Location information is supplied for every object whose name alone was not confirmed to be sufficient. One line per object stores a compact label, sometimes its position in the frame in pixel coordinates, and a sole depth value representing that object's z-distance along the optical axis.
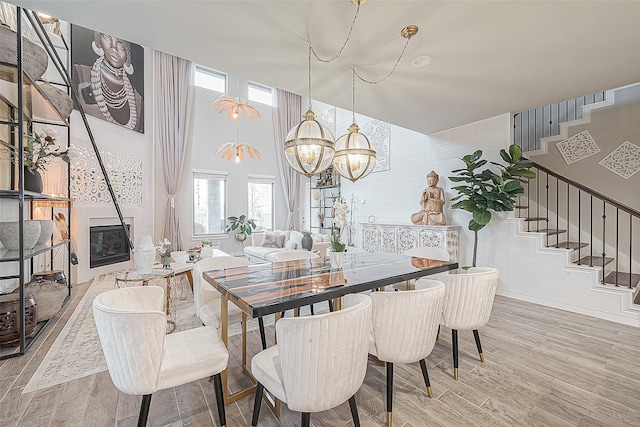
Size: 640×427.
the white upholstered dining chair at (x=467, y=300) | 1.99
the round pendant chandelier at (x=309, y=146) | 2.29
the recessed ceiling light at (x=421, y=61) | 2.55
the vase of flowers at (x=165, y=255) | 3.21
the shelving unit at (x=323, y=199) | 7.45
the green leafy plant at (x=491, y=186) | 3.72
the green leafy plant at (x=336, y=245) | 2.25
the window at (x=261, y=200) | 7.76
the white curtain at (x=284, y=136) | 8.04
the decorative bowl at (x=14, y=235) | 2.43
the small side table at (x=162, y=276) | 2.75
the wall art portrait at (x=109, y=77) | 4.76
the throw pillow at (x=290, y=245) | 5.73
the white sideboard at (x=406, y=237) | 4.50
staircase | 3.41
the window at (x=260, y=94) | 7.76
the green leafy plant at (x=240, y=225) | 7.11
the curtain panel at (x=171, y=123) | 6.26
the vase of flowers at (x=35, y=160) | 2.81
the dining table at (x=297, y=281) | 1.47
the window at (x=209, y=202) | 6.87
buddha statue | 4.63
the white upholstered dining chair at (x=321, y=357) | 1.14
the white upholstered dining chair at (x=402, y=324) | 1.53
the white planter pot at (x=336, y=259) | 2.29
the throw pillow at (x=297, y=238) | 5.76
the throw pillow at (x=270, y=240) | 6.32
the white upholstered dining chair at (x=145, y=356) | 1.21
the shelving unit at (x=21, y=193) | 2.36
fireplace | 4.89
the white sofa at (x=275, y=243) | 5.51
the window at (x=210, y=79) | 6.96
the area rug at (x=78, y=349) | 2.07
